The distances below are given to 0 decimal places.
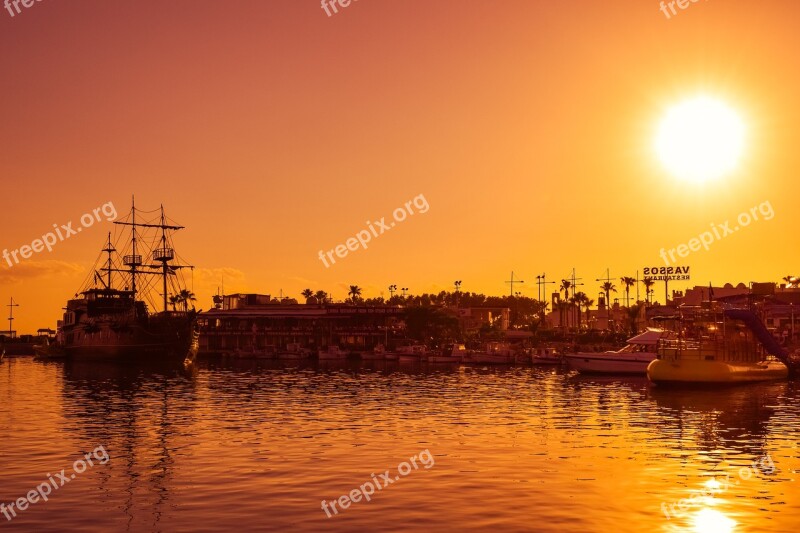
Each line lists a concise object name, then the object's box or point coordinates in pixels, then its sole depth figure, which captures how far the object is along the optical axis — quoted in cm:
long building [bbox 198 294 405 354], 18288
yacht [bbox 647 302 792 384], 7712
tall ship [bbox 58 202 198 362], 14650
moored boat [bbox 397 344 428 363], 15573
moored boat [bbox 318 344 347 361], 16262
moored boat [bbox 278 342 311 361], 17062
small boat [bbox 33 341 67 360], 17430
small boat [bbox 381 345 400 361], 15925
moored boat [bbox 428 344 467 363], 14875
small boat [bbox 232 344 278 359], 17262
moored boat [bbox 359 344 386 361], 16425
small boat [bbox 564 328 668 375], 10025
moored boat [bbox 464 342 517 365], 14825
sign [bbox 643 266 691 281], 18000
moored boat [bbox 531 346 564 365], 14245
